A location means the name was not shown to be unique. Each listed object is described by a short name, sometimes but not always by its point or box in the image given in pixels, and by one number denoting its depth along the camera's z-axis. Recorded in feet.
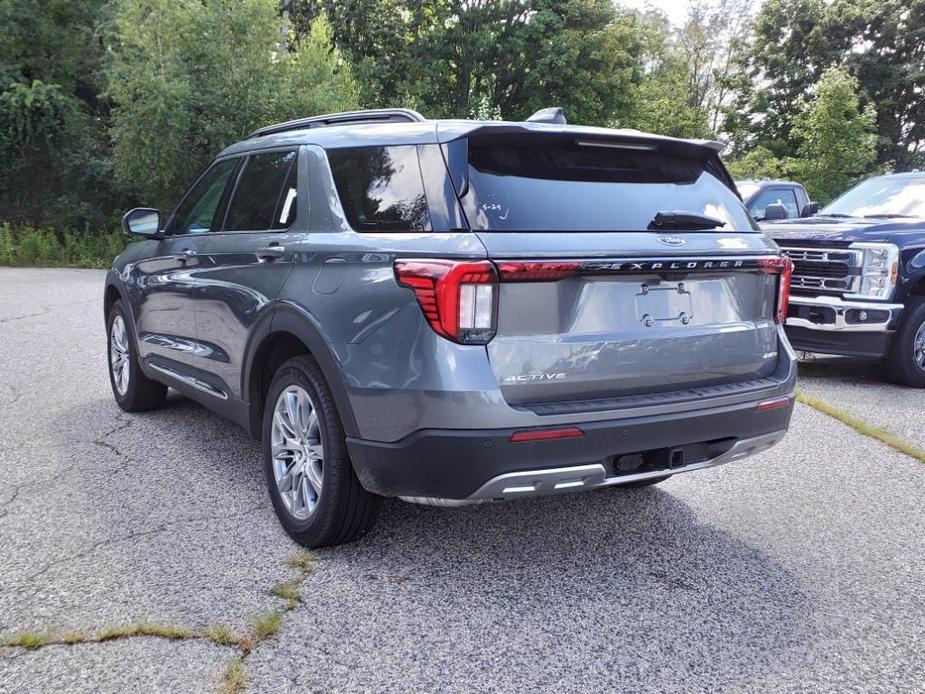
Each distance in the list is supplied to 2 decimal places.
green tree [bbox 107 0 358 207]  68.39
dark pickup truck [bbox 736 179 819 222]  40.88
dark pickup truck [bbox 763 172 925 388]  24.76
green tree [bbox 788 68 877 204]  73.72
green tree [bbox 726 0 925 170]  117.08
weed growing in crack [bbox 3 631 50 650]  9.39
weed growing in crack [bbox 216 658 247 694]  8.59
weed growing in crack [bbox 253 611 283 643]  9.72
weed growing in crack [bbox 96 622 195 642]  9.62
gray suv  9.91
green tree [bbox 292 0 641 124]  104.63
